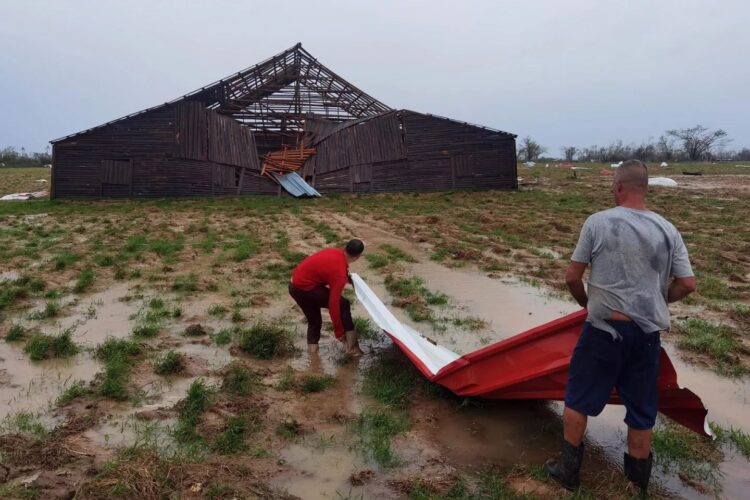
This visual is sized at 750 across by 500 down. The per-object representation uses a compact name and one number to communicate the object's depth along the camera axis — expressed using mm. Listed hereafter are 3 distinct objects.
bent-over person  5574
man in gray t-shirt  3105
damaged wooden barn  23219
